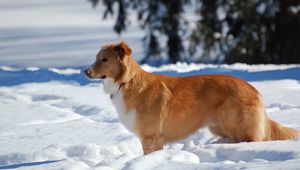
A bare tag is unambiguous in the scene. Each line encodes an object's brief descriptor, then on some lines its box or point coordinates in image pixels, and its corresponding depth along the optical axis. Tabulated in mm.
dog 10505
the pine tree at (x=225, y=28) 28878
